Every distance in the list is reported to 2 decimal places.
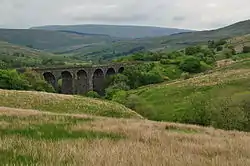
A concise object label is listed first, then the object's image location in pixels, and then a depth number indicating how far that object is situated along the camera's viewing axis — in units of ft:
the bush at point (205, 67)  452.76
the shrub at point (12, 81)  333.62
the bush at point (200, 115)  175.94
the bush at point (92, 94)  391.20
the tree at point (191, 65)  462.60
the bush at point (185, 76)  397.60
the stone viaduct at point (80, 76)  419.54
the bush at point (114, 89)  367.78
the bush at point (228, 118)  156.04
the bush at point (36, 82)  349.61
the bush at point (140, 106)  244.83
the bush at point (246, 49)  543.39
